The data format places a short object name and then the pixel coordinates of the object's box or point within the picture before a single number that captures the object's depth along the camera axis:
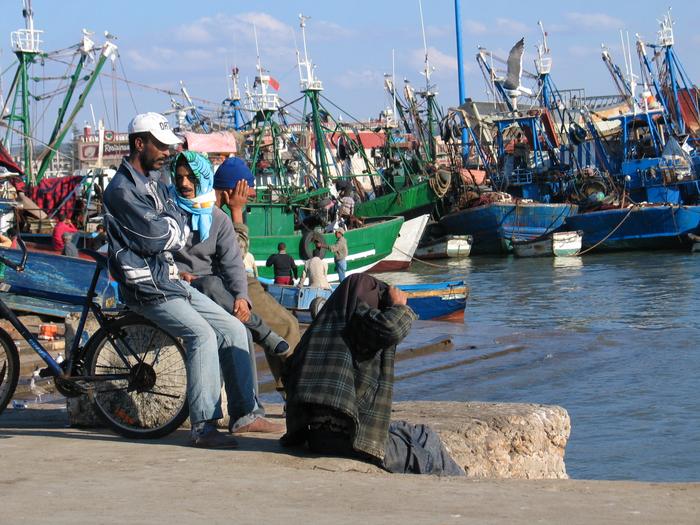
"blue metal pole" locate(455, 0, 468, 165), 56.91
